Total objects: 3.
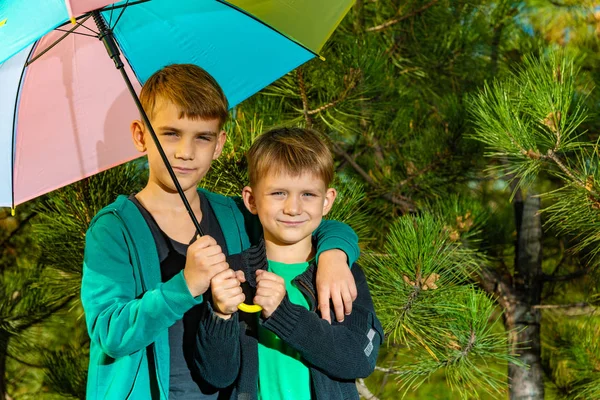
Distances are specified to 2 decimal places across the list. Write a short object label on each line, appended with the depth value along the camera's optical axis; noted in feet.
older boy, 7.13
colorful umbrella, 8.26
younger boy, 7.21
